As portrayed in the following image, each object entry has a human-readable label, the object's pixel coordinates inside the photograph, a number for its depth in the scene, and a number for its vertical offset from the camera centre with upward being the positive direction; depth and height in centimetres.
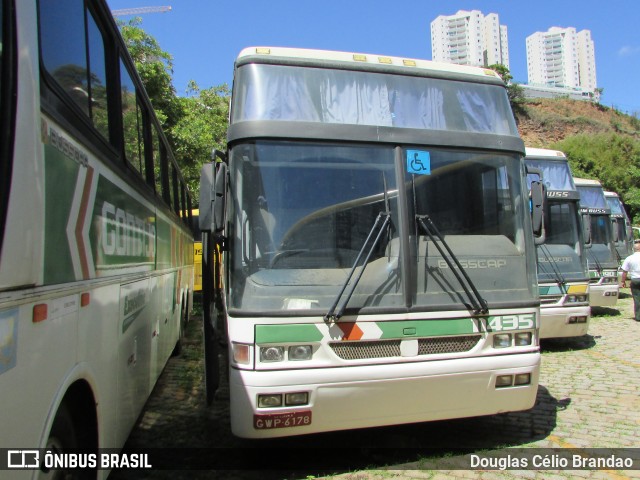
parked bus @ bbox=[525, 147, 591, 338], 830 -24
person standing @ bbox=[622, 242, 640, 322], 1155 -74
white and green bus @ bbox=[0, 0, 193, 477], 195 +15
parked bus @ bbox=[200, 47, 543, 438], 374 +1
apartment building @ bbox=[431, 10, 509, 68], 12631 +5302
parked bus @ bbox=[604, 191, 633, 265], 1623 +50
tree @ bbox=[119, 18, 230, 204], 1566 +491
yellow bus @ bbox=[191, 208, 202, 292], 1797 +5
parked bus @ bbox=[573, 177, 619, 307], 1212 -14
